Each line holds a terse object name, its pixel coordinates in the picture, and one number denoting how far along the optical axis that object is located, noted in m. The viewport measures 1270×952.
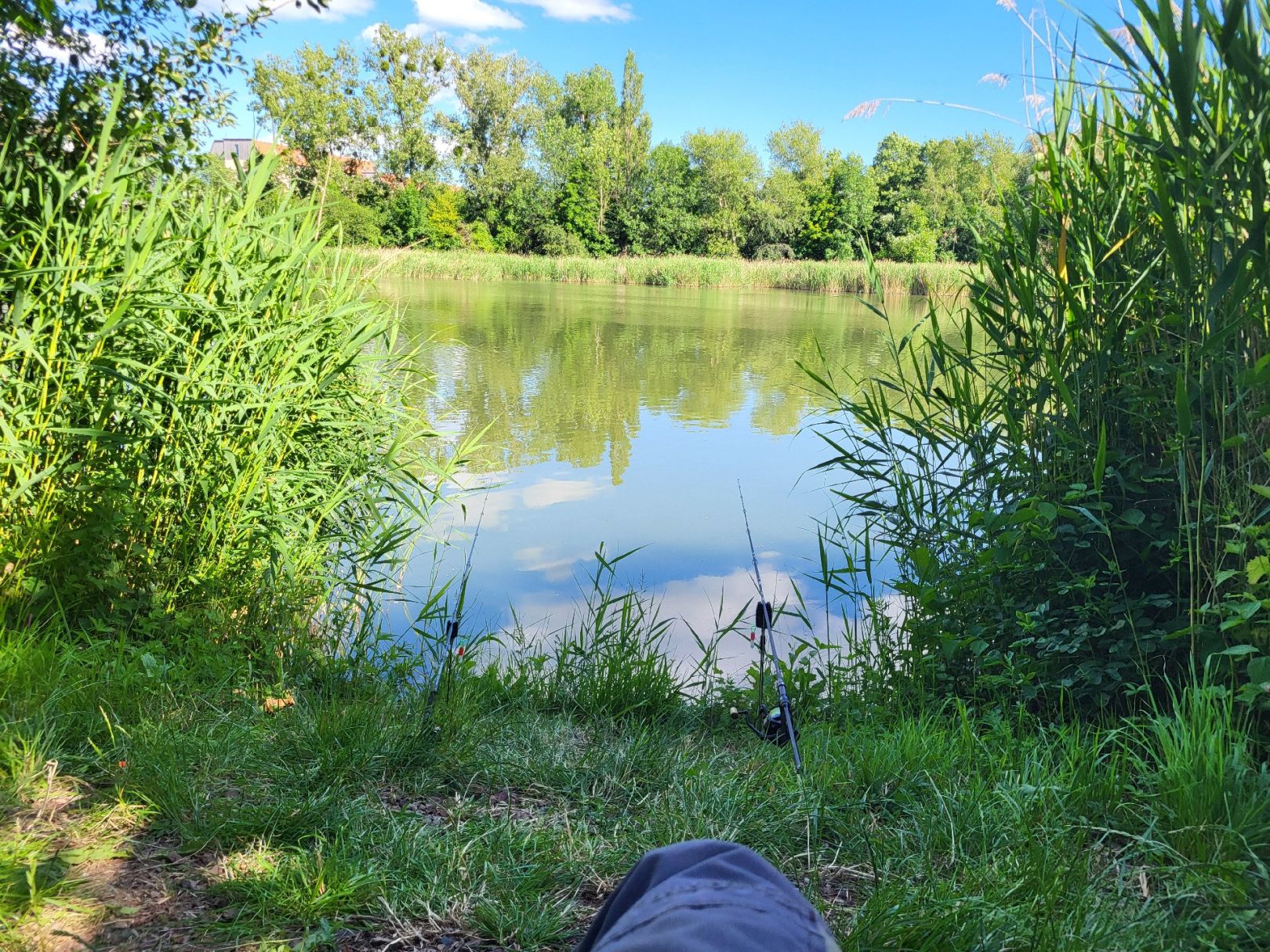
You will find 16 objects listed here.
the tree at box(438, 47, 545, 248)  46.88
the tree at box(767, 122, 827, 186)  53.72
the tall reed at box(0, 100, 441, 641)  2.89
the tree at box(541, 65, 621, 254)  47.81
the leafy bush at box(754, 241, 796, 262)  46.20
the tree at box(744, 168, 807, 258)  48.97
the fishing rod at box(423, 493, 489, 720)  2.51
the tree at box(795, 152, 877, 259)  45.00
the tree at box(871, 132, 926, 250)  44.59
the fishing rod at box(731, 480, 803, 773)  2.26
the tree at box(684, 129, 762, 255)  49.34
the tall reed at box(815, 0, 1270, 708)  1.92
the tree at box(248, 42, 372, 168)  32.41
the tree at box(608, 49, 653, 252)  49.34
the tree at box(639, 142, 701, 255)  49.12
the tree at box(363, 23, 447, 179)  41.69
